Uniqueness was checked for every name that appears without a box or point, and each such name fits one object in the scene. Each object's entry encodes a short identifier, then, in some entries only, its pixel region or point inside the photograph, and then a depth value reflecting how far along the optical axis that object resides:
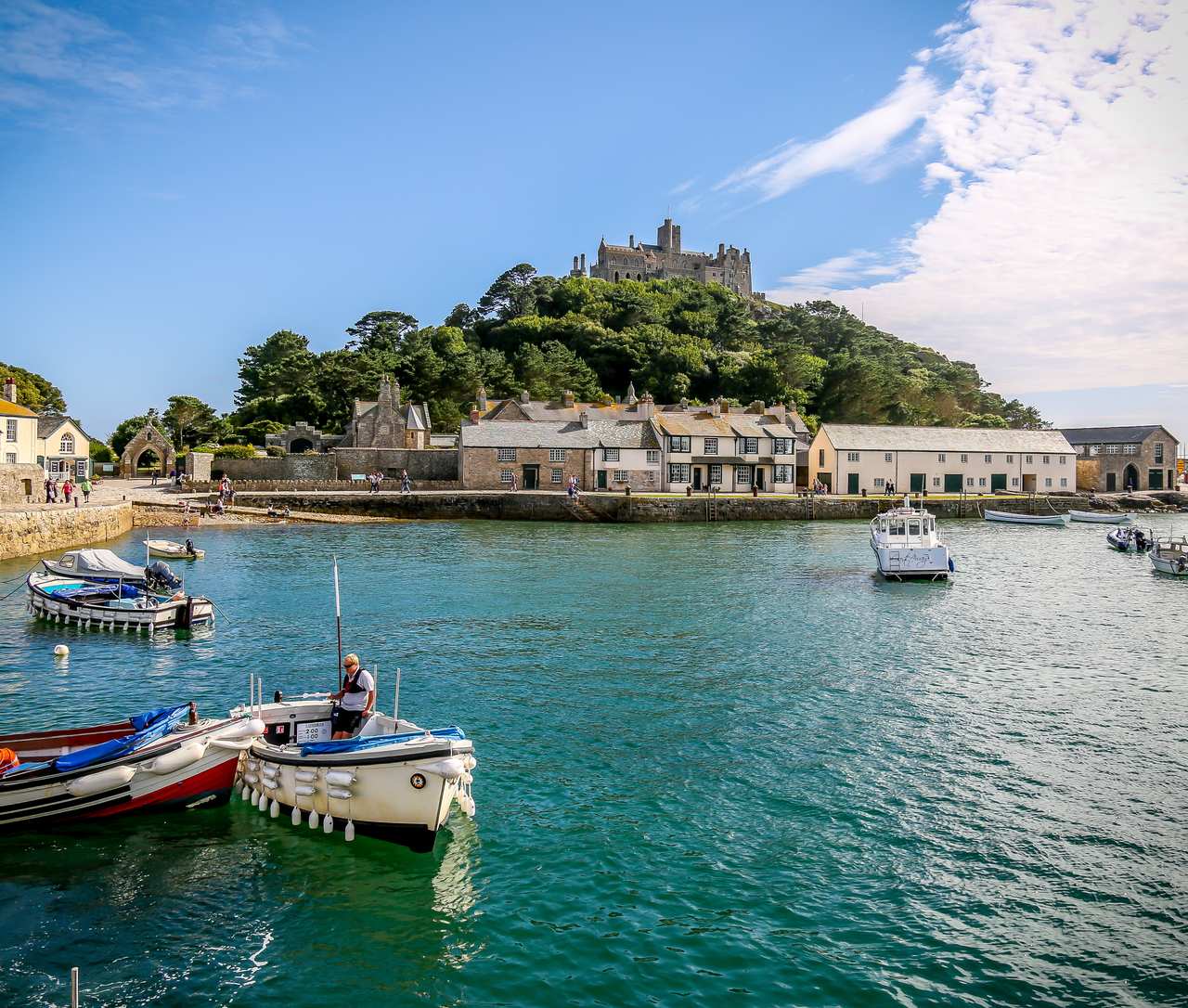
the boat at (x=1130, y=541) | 50.06
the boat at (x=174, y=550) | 40.47
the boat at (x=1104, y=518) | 68.12
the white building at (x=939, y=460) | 78.38
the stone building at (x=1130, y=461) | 92.00
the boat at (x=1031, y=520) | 68.43
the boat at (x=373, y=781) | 11.60
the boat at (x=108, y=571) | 29.47
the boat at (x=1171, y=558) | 40.19
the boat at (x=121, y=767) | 12.20
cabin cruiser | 37.25
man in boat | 13.55
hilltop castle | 174.75
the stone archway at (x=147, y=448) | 78.44
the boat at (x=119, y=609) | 25.88
